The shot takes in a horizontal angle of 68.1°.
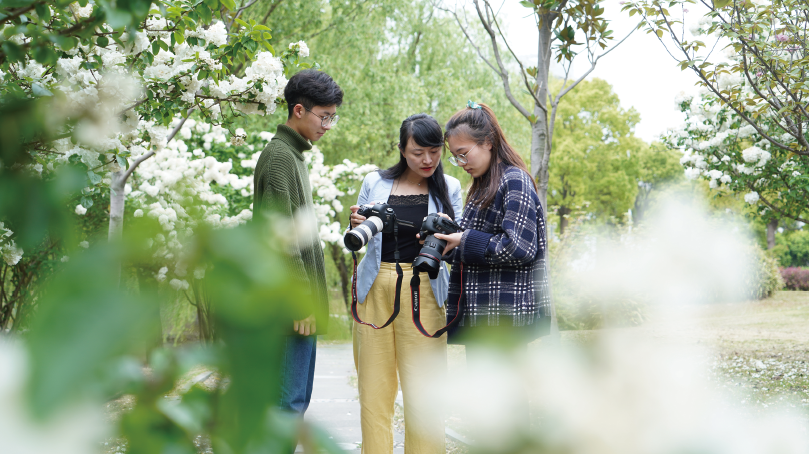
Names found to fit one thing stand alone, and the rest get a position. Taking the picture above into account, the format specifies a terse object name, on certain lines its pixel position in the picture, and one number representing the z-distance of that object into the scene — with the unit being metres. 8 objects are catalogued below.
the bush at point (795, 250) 24.64
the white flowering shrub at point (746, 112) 4.35
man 2.59
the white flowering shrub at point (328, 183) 8.63
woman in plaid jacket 2.57
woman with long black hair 3.09
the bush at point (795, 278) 21.84
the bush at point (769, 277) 17.61
